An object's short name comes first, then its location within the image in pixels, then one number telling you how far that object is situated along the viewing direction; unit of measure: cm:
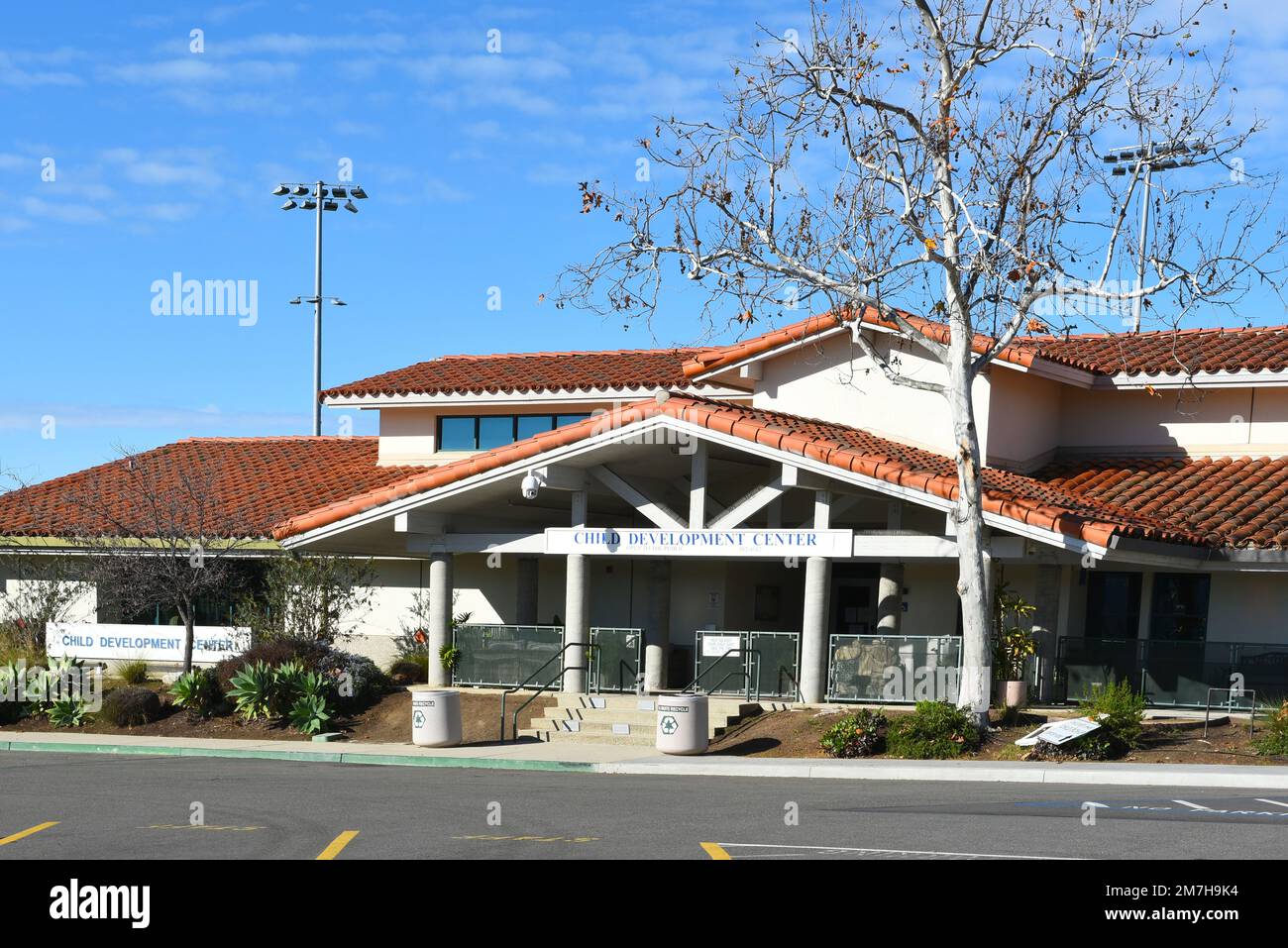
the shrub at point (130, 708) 2364
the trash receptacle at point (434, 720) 2148
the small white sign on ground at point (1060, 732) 1836
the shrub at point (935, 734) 1903
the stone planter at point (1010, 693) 2078
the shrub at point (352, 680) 2367
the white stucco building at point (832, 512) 2133
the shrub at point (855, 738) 1933
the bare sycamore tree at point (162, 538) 2542
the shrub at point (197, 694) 2372
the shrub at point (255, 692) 2316
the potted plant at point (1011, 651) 2084
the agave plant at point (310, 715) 2272
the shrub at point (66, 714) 2386
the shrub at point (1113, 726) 1853
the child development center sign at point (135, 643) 2738
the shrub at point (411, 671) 2603
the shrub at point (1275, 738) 1833
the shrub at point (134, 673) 2680
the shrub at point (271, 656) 2412
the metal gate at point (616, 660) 2386
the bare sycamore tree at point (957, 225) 1828
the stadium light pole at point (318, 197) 5369
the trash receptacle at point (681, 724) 2020
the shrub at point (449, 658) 2456
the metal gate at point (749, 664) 2275
